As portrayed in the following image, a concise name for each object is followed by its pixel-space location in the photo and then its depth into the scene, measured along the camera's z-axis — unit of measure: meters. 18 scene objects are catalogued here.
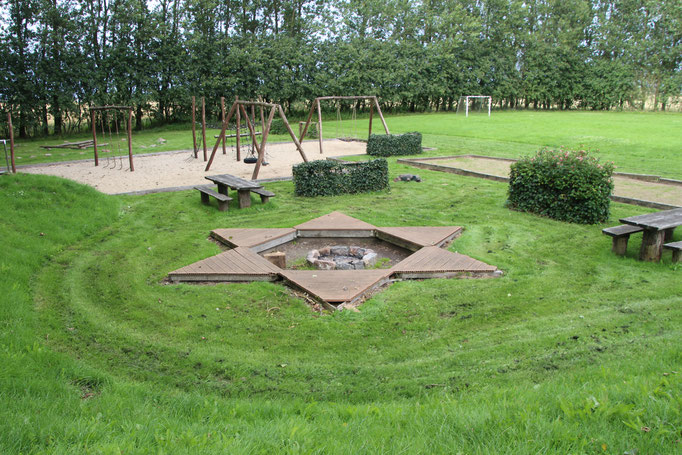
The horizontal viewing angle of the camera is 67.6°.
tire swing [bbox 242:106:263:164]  14.78
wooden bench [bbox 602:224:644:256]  6.17
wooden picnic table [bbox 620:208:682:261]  5.88
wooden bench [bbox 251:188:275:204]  9.17
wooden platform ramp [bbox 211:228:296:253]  6.92
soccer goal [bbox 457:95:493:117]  39.91
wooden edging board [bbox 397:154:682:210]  9.02
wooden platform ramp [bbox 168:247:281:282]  5.82
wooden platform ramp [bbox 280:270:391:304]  5.18
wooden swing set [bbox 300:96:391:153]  17.15
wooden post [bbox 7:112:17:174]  12.43
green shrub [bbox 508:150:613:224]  7.80
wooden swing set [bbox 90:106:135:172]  13.60
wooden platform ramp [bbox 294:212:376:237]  7.59
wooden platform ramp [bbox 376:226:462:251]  6.93
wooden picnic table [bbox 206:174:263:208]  8.99
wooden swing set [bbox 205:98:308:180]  11.88
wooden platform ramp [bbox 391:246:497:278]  5.87
